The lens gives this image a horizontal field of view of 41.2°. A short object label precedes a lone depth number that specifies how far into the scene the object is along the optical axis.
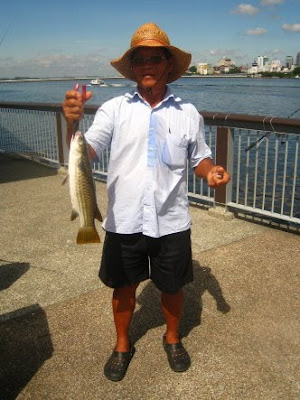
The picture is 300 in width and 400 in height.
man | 2.52
